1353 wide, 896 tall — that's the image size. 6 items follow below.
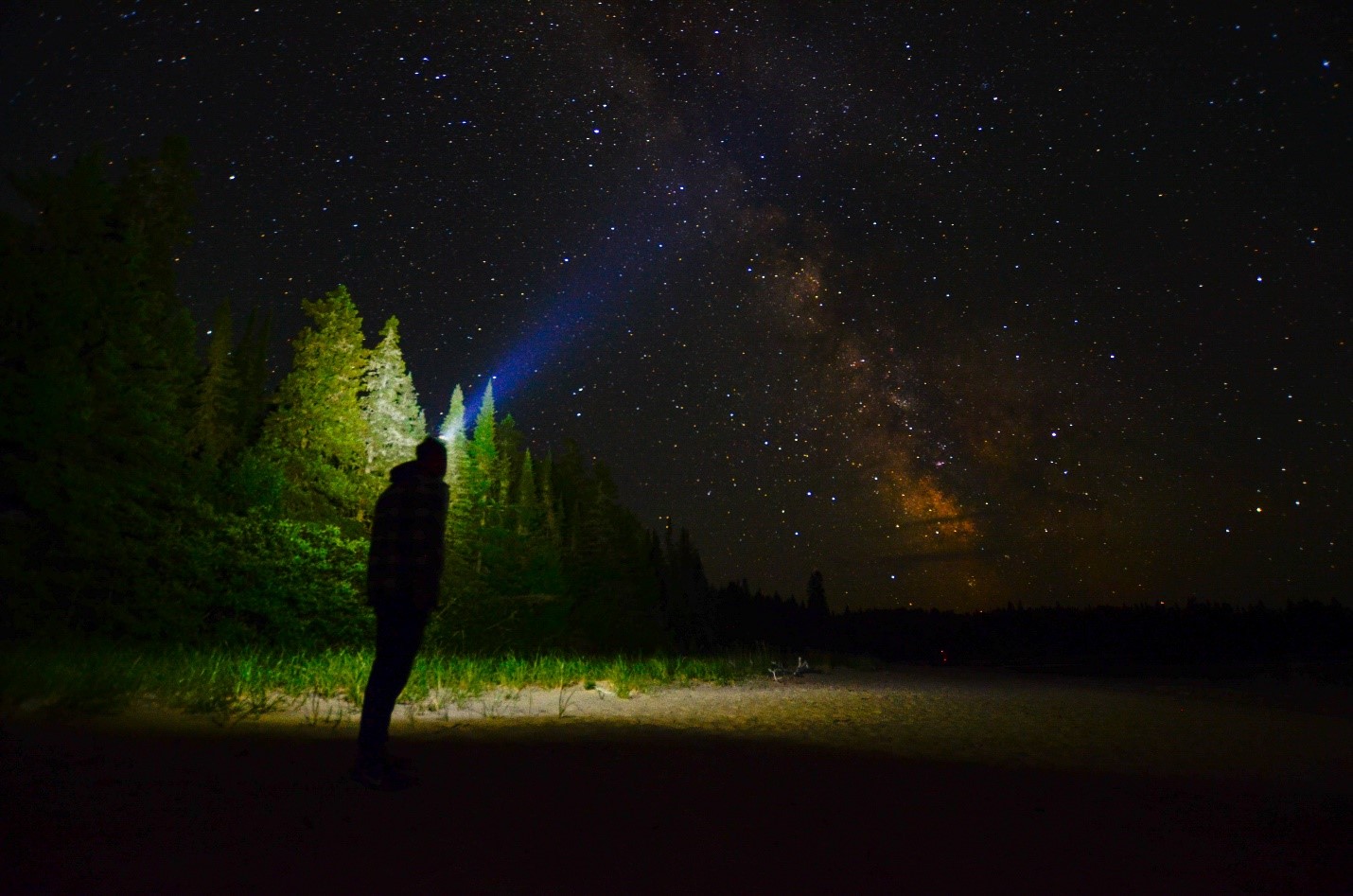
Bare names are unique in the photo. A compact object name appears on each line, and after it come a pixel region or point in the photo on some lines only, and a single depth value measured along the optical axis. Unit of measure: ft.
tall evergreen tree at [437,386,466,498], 112.98
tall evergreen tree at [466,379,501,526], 116.98
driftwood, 58.95
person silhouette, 16.11
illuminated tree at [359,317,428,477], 86.89
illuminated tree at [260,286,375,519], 85.71
